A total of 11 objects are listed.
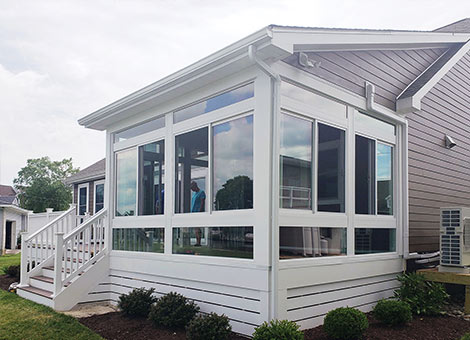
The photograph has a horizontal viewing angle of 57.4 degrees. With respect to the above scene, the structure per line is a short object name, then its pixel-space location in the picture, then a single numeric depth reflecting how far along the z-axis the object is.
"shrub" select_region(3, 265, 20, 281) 9.90
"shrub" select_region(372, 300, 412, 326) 5.38
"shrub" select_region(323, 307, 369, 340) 4.70
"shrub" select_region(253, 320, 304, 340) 4.18
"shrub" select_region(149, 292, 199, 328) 5.36
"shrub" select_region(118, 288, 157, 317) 6.04
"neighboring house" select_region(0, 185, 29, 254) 21.28
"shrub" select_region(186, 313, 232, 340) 4.67
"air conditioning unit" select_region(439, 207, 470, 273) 6.33
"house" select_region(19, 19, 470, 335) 4.96
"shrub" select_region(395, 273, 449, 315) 6.04
